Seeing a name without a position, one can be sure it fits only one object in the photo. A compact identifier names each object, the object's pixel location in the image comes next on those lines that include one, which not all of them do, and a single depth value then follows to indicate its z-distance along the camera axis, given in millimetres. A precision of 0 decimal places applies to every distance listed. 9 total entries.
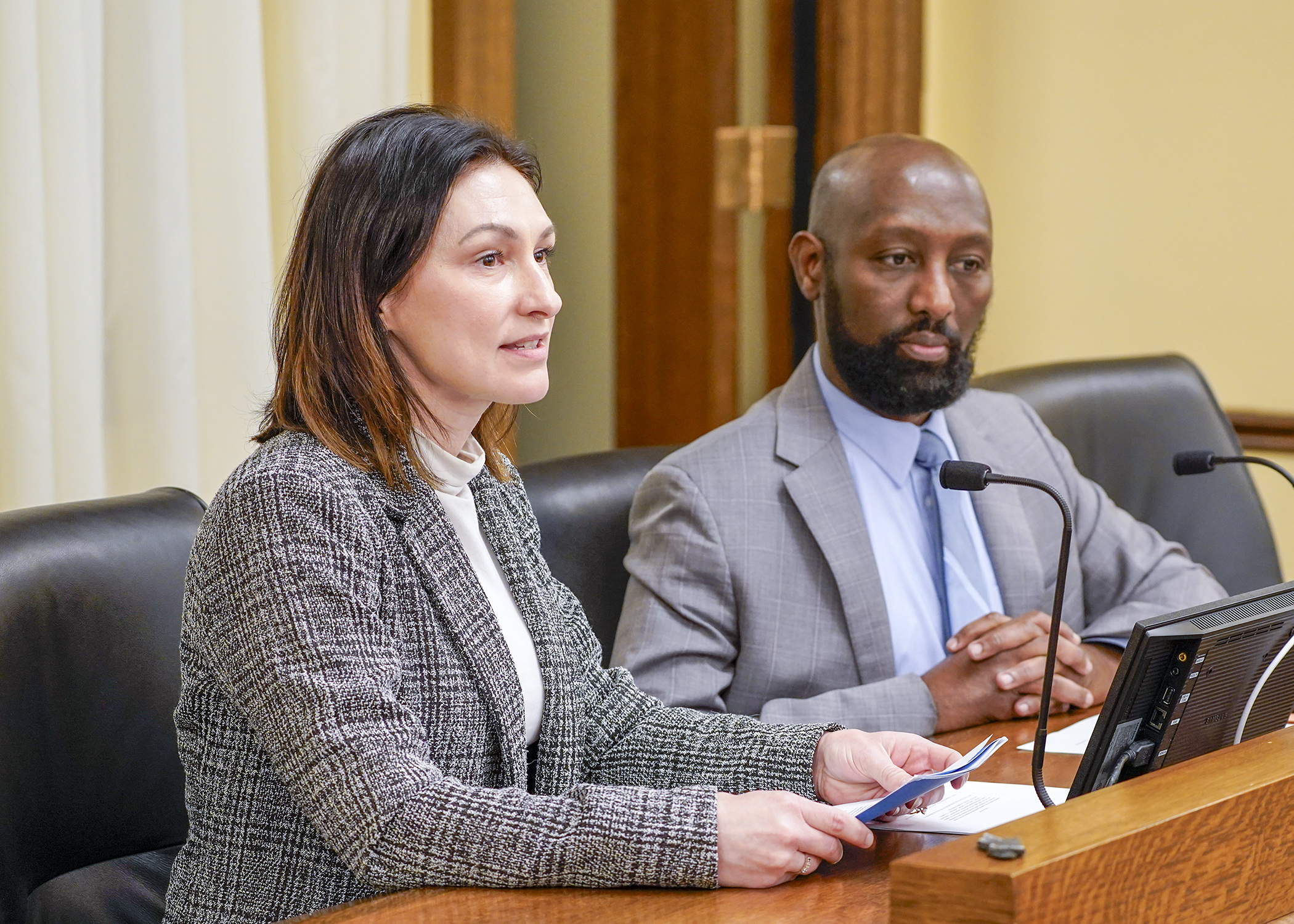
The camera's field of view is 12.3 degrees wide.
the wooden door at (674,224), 5770
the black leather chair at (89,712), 4759
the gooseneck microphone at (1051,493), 4711
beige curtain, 5071
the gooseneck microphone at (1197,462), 4964
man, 5010
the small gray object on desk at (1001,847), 3726
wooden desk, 4586
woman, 4616
